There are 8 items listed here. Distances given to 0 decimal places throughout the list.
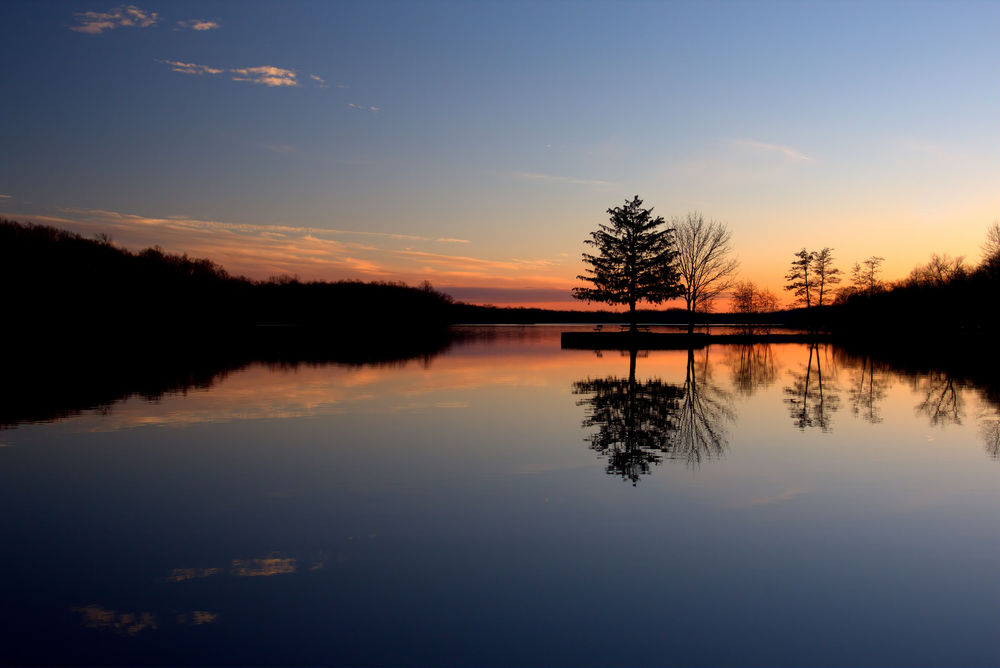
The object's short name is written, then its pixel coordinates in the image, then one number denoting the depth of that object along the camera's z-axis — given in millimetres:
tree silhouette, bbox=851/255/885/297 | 84688
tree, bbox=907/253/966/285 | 77600
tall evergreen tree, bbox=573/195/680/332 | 52812
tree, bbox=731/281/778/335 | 91375
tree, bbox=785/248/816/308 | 71438
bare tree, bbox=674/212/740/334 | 57656
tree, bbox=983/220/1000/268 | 61031
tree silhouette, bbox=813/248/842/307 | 71375
